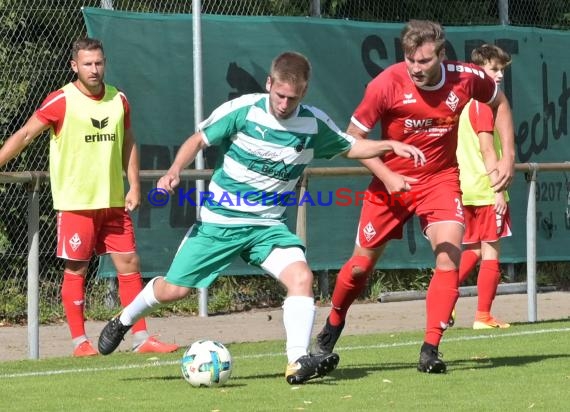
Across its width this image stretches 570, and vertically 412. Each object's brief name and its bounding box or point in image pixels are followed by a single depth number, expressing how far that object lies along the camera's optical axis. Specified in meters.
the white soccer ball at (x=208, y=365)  15.80
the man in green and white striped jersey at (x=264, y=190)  15.98
